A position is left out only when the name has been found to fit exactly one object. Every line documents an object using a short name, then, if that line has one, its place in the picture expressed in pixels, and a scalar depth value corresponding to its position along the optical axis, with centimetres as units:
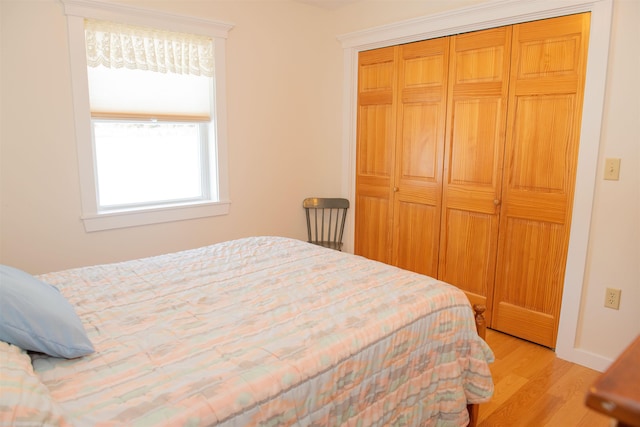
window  273
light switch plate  244
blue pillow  125
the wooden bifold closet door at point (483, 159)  269
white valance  273
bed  113
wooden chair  395
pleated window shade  277
